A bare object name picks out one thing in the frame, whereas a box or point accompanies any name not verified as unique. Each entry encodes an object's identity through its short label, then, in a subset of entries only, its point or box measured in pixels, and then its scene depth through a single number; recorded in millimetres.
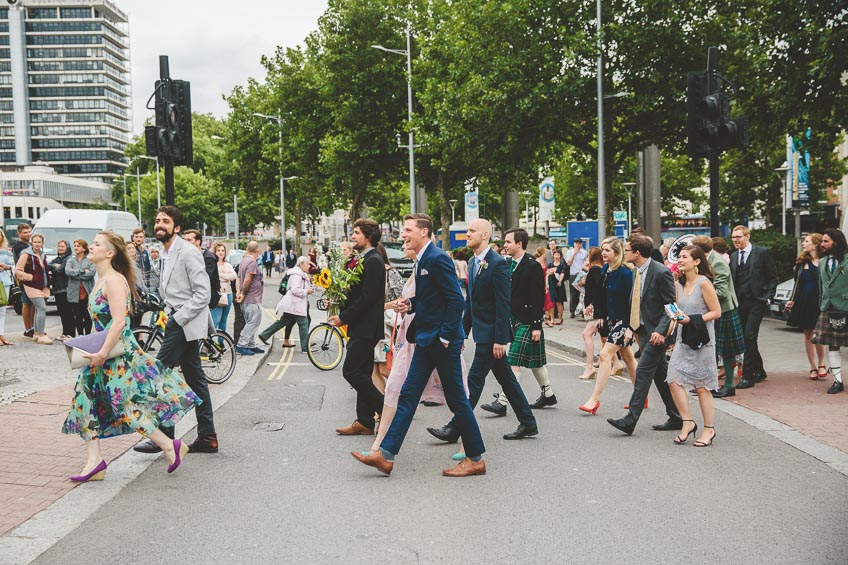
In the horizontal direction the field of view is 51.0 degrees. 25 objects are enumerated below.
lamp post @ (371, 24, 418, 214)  37812
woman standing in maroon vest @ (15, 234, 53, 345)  14203
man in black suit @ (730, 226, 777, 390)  10453
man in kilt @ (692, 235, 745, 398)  9695
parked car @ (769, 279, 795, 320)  16406
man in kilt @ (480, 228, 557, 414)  8602
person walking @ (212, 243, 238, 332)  13922
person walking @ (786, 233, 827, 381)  10812
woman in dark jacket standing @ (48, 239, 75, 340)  14578
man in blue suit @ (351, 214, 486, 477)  6277
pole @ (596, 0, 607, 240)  23914
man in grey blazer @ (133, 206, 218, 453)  6672
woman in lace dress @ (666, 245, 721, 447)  7355
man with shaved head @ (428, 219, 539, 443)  7301
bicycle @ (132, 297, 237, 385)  10992
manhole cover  8047
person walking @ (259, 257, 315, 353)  13703
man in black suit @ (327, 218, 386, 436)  7445
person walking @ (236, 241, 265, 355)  13883
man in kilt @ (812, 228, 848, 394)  9812
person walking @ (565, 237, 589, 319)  20922
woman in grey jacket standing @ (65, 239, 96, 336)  14086
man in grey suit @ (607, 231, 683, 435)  7652
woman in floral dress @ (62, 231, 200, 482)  5992
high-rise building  146750
